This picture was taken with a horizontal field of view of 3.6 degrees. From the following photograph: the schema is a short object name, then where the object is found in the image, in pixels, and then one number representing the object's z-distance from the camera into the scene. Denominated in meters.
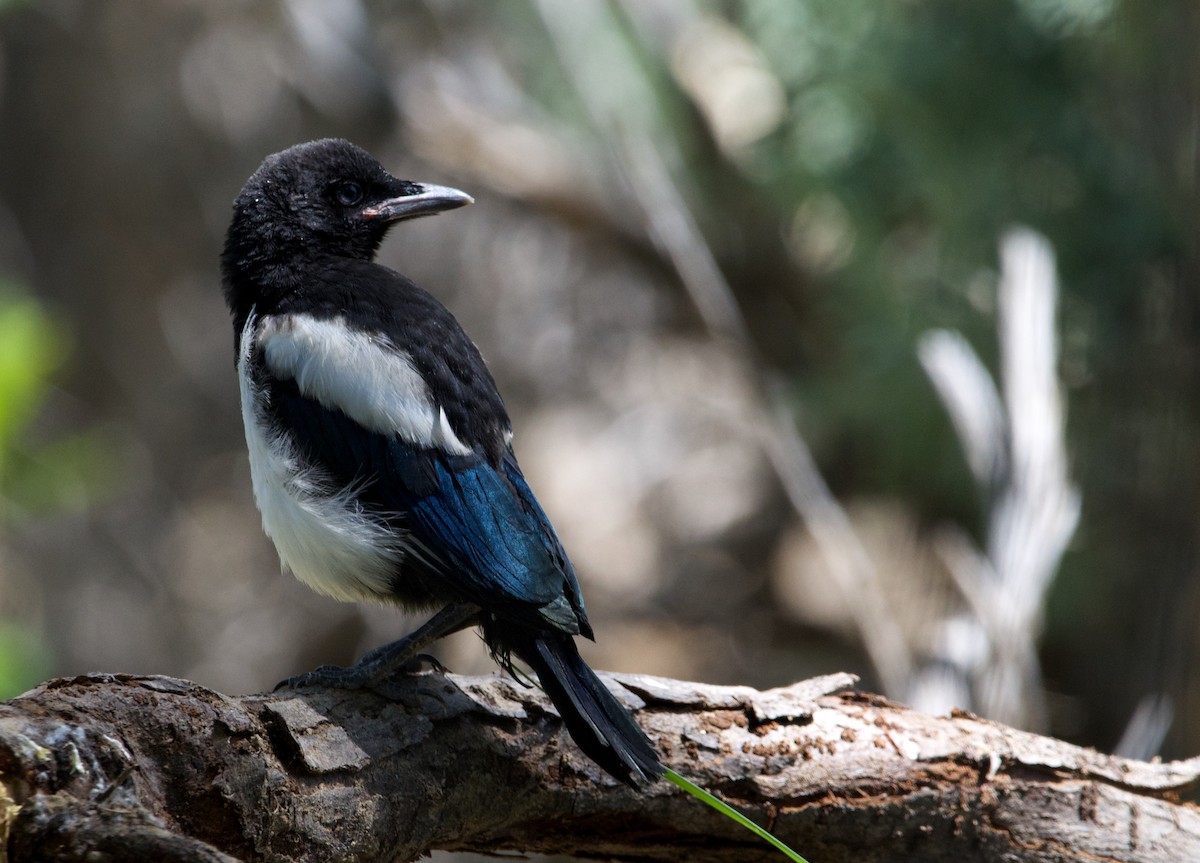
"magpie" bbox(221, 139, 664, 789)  6.17
